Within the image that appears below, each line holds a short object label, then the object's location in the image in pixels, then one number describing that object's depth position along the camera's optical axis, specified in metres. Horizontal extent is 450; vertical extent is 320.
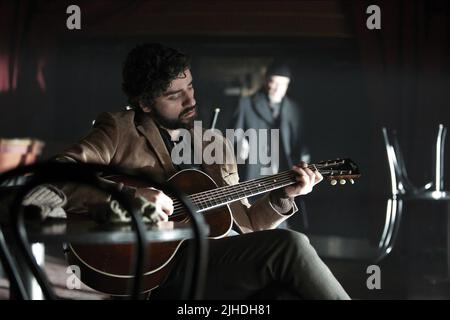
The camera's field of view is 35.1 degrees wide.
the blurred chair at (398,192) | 3.97
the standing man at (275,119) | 5.10
